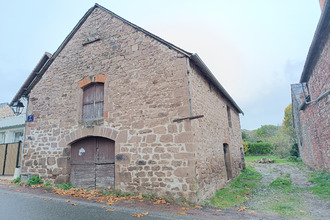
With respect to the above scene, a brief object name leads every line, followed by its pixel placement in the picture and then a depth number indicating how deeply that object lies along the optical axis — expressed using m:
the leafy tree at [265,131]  43.16
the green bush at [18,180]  8.47
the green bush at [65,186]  7.30
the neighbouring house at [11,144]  11.35
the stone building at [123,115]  6.14
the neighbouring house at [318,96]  7.13
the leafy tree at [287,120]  34.19
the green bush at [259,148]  30.45
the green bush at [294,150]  23.51
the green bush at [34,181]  7.84
